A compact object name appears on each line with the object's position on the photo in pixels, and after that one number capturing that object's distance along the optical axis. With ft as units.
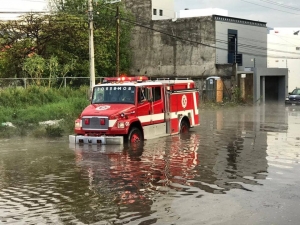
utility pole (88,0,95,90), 84.99
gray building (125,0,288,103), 149.89
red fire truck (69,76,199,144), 53.88
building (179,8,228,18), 219.00
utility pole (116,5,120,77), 104.37
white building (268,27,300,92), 204.74
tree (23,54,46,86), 113.91
